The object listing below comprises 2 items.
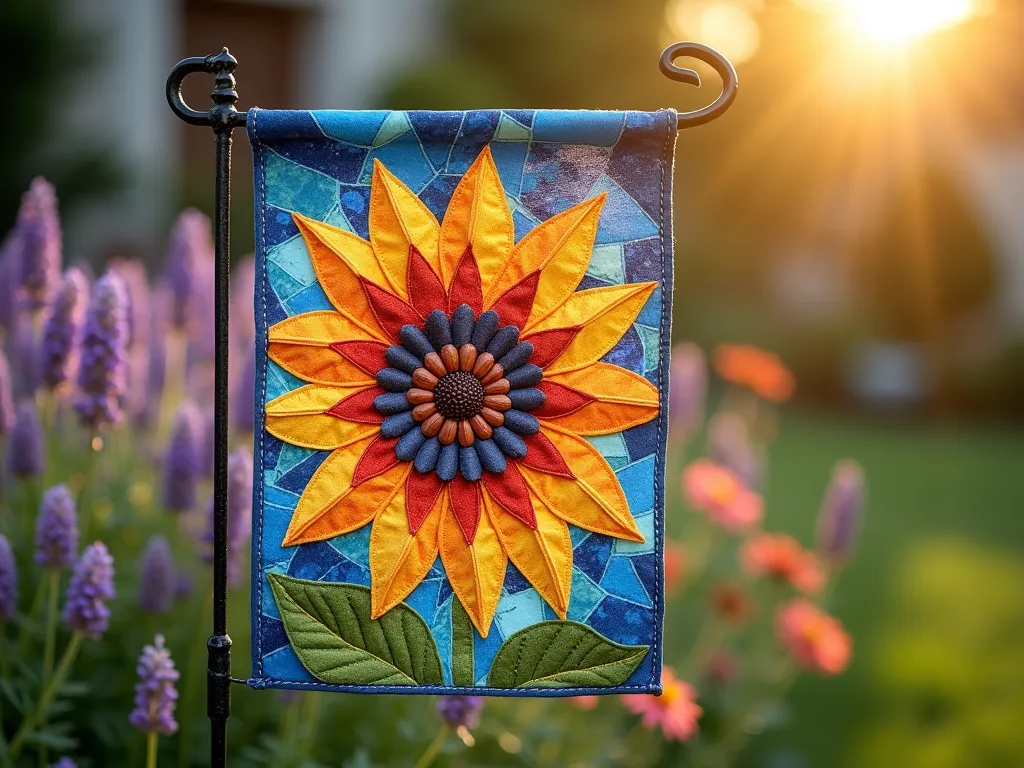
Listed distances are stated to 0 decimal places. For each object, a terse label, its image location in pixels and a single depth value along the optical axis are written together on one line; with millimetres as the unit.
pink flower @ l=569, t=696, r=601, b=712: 1922
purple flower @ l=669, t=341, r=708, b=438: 2367
